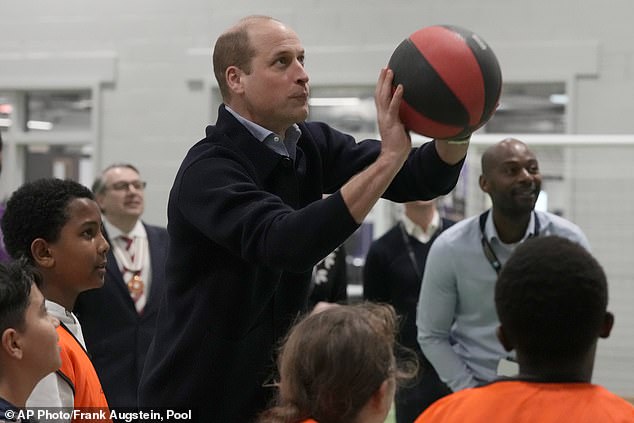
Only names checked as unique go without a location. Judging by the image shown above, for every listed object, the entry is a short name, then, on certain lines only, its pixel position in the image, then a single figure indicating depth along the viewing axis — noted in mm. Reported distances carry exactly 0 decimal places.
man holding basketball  2475
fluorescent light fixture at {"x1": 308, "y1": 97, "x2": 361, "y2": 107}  8039
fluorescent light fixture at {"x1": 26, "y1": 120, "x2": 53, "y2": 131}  8797
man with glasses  4363
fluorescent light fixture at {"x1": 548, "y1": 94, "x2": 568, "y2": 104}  7452
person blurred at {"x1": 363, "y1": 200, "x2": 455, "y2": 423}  5172
